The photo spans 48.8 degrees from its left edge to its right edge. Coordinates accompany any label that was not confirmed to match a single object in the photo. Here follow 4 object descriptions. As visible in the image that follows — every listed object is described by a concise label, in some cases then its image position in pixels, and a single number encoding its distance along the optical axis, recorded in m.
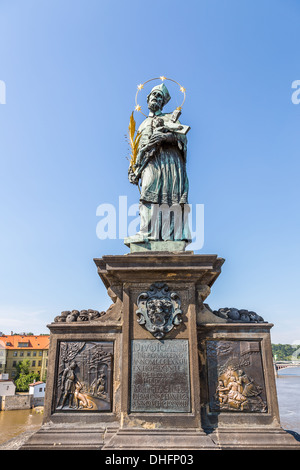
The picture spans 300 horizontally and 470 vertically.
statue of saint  7.09
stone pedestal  5.48
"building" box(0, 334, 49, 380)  58.06
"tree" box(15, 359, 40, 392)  54.91
